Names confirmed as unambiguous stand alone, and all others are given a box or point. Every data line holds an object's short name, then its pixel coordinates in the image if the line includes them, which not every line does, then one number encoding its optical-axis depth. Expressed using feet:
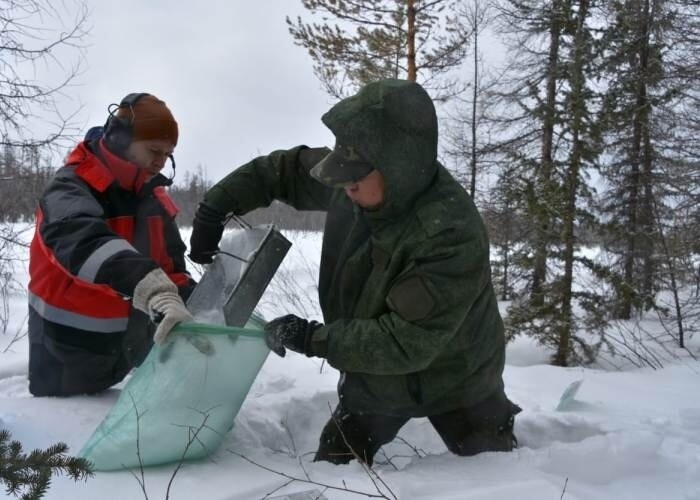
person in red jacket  7.71
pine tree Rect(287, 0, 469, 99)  35.12
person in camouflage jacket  5.97
